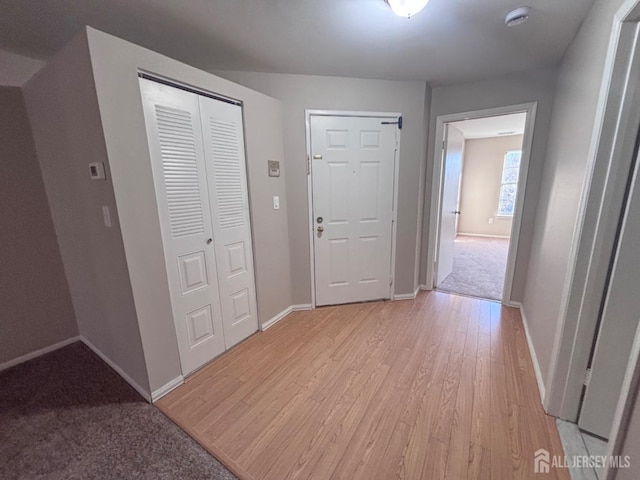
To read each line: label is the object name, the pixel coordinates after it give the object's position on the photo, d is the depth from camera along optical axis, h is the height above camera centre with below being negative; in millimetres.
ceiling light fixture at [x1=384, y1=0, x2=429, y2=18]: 1298 +935
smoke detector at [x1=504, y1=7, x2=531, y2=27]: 1516 +1031
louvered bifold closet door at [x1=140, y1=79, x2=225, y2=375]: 1586 -138
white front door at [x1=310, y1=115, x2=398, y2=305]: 2575 -154
